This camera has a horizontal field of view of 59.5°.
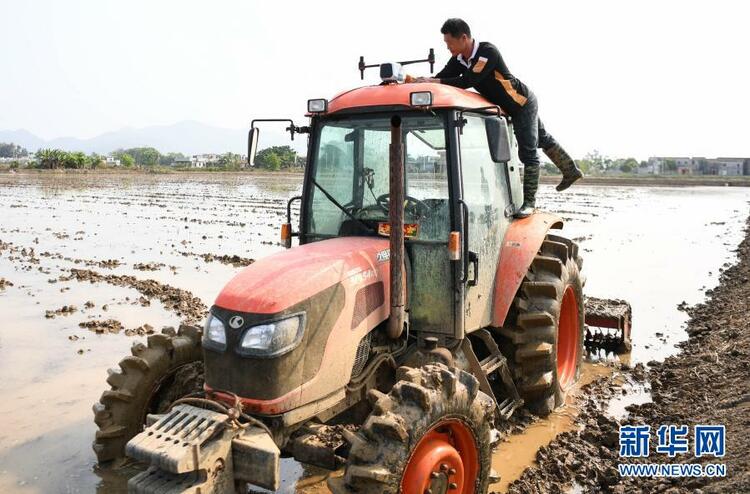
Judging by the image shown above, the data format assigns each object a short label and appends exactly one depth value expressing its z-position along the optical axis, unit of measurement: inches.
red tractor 131.1
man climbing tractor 192.5
